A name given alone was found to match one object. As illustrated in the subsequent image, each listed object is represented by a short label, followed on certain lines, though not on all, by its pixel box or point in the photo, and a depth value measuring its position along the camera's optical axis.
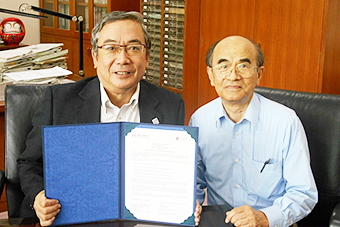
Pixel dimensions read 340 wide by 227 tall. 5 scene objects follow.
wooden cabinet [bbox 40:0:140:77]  5.62
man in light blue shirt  1.54
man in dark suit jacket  1.67
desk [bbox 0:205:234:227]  1.29
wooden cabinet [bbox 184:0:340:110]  3.32
